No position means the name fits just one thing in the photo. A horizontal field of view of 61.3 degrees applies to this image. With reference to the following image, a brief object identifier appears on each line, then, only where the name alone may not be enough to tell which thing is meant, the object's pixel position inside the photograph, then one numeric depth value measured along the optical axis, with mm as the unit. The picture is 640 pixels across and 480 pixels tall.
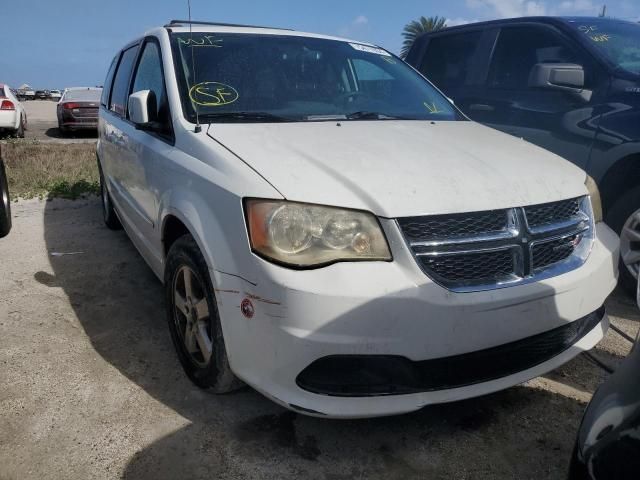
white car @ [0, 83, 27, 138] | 12297
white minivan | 1882
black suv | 3596
